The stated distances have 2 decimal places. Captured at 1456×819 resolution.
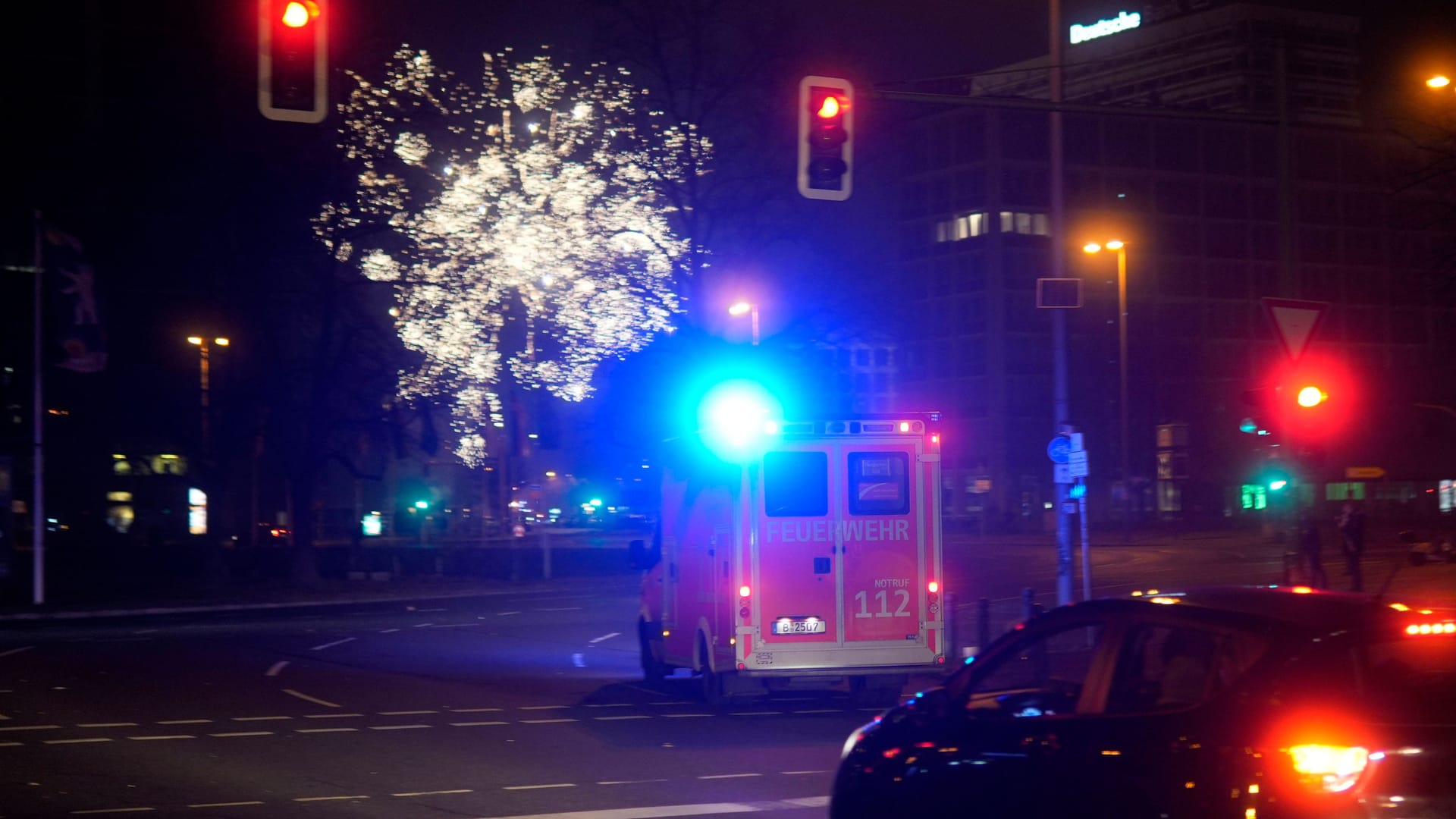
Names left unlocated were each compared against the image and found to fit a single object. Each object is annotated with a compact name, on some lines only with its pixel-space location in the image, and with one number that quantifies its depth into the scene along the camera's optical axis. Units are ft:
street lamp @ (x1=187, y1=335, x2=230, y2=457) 133.08
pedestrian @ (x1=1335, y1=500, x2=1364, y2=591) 94.74
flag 110.11
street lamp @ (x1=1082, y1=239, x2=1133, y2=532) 189.98
